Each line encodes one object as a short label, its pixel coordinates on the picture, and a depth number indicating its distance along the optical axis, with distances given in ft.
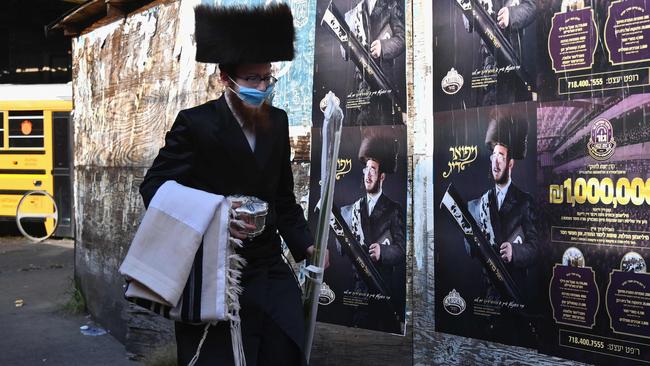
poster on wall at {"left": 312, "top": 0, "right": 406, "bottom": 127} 13.80
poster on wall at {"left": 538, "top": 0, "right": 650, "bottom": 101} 10.11
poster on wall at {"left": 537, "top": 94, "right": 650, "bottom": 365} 10.11
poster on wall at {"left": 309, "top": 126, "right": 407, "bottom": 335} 13.78
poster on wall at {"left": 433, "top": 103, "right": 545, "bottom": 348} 11.62
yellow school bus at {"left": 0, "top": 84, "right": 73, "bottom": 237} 42.93
